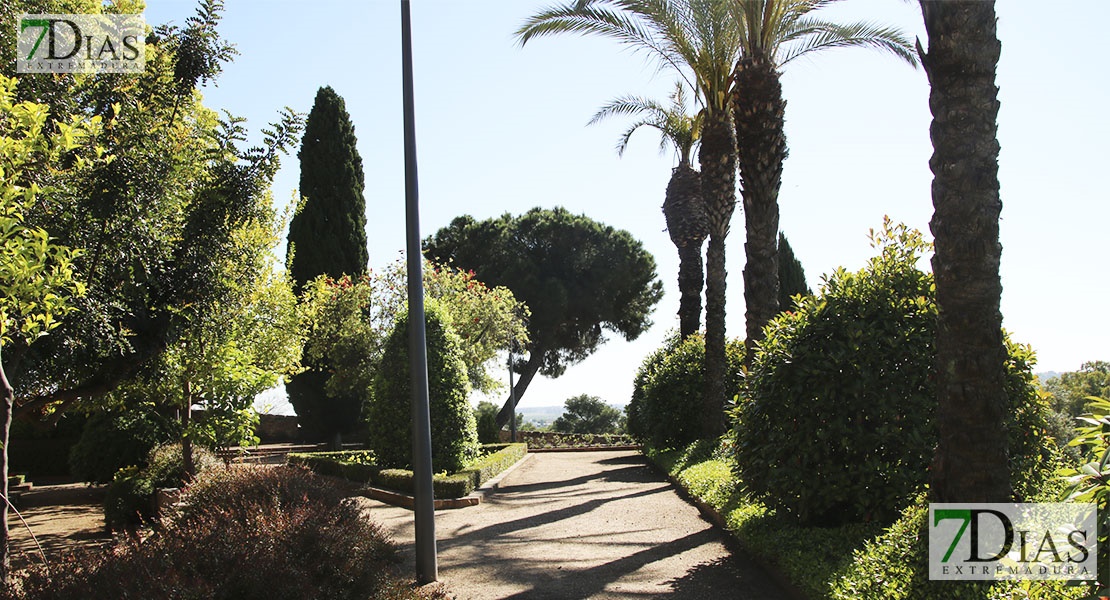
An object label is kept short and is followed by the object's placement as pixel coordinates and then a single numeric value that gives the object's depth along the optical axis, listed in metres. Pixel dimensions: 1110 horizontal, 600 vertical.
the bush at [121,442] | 13.83
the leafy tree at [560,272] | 34.94
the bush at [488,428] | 27.42
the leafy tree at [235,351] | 8.01
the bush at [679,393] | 18.31
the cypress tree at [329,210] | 25.42
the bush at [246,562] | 4.01
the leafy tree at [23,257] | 4.18
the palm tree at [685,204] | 23.47
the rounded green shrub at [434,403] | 14.43
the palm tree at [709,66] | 14.79
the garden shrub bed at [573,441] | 30.06
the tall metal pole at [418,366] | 7.22
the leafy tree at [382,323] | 21.52
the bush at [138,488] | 10.69
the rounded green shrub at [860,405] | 6.80
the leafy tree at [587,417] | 45.03
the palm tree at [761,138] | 12.95
